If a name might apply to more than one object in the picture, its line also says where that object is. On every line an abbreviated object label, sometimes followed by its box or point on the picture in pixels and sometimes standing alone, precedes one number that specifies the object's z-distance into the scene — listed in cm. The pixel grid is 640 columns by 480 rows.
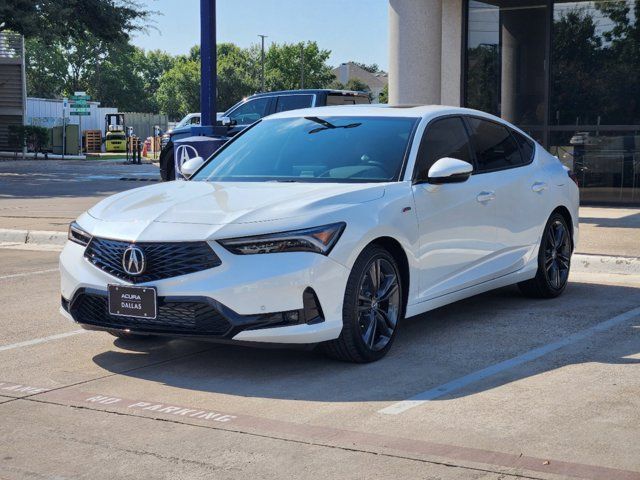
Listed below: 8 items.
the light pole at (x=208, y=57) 1215
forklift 5762
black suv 1922
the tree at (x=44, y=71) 13162
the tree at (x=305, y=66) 12000
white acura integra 579
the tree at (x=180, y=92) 11394
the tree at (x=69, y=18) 3859
